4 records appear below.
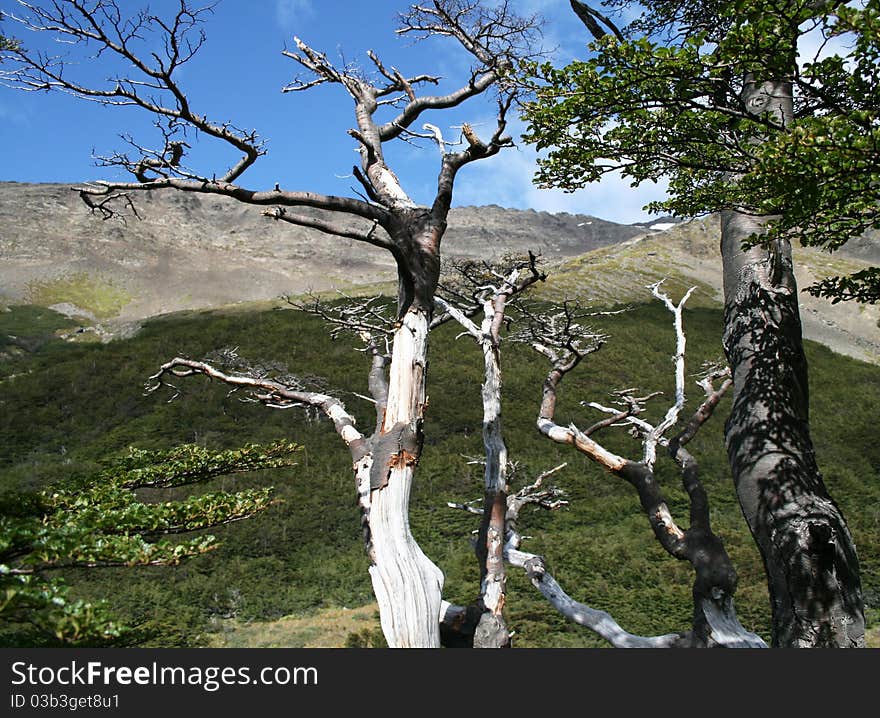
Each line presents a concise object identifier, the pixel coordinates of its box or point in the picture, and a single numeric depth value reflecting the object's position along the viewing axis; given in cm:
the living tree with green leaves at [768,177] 395
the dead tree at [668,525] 594
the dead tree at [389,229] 480
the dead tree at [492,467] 608
